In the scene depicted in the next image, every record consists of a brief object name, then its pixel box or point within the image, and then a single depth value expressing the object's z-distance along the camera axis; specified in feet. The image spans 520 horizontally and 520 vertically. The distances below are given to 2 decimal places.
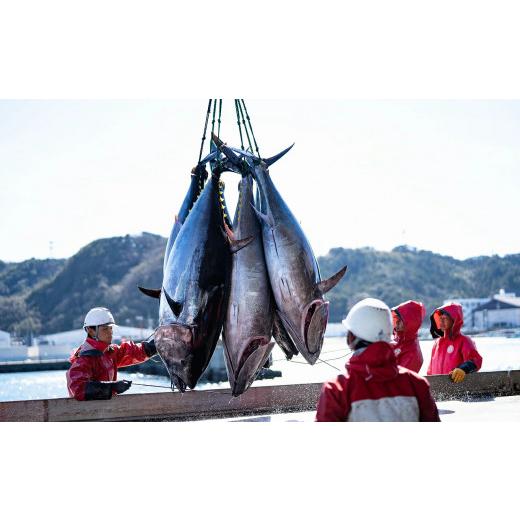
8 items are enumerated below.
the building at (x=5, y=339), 235.65
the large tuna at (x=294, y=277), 15.28
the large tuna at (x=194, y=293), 14.79
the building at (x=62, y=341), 213.66
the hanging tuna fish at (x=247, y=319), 15.19
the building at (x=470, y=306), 254.06
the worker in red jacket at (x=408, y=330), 20.42
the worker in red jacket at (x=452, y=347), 20.70
